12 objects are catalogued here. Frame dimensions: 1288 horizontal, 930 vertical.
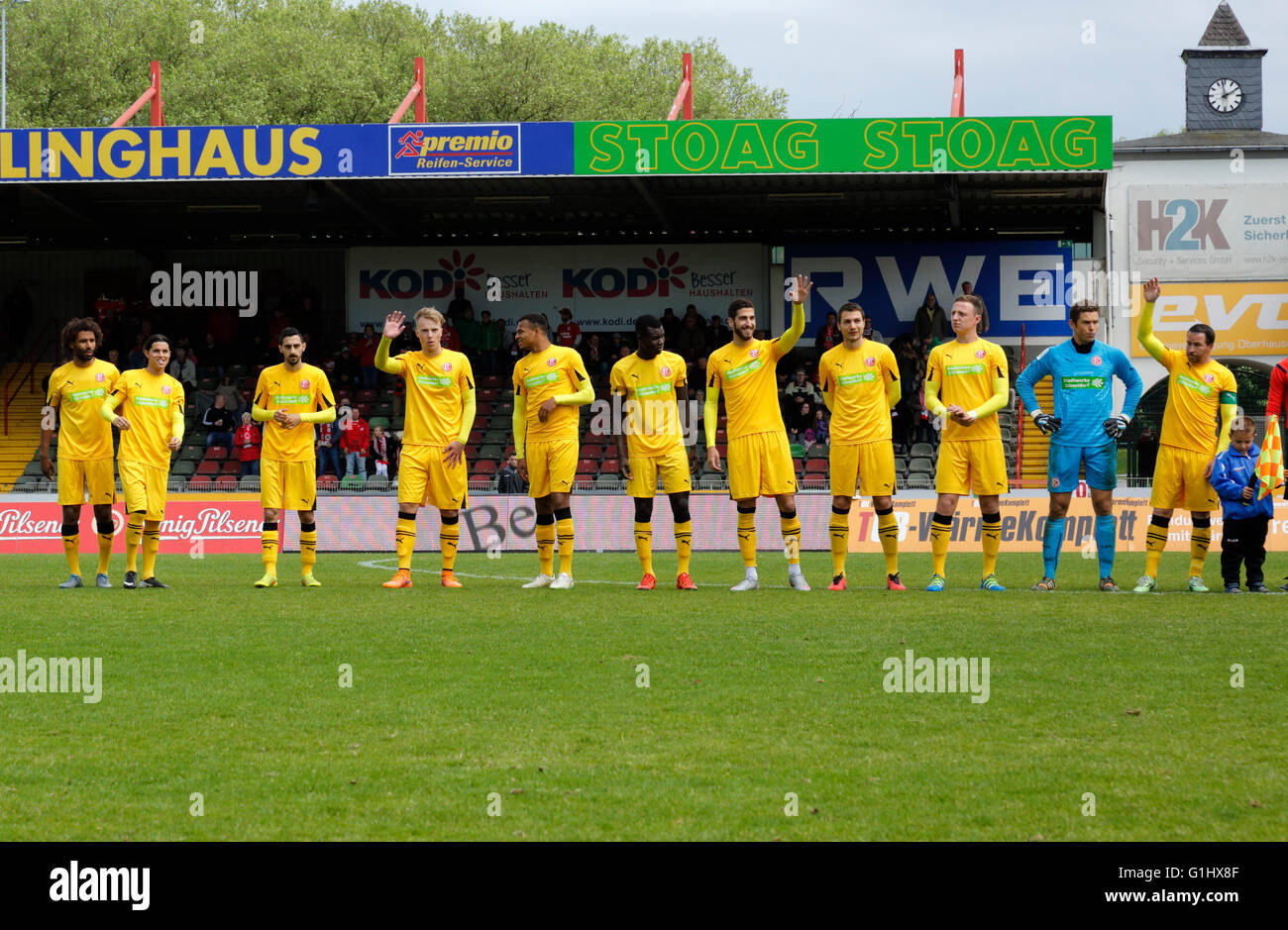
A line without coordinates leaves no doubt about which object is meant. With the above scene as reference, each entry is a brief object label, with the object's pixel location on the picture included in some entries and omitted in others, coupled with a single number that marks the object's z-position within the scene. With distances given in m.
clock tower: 58.56
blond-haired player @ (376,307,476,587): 13.18
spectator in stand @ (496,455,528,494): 23.36
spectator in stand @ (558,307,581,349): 29.84
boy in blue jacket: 12.36
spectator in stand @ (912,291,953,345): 28.94
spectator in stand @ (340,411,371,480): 25.00
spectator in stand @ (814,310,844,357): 28.55
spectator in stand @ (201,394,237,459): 27.27
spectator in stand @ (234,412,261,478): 24.75
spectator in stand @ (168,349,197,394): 29.02
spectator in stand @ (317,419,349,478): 25.11
